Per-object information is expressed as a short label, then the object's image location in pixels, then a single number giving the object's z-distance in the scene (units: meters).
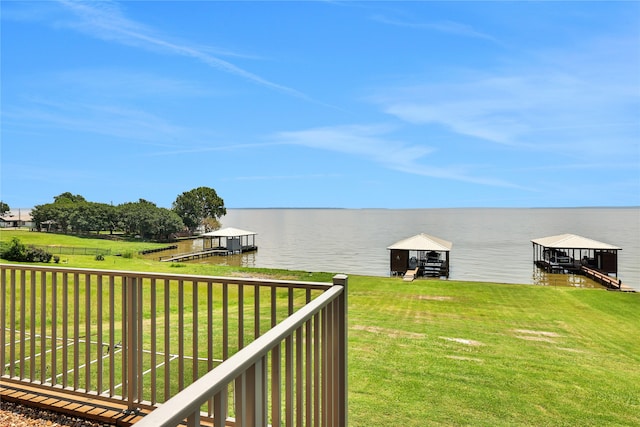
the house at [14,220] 73.56
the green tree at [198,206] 64.69
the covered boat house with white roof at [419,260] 23.33
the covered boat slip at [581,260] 23.64
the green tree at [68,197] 71.25
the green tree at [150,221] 54.78
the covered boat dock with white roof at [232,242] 36.25
